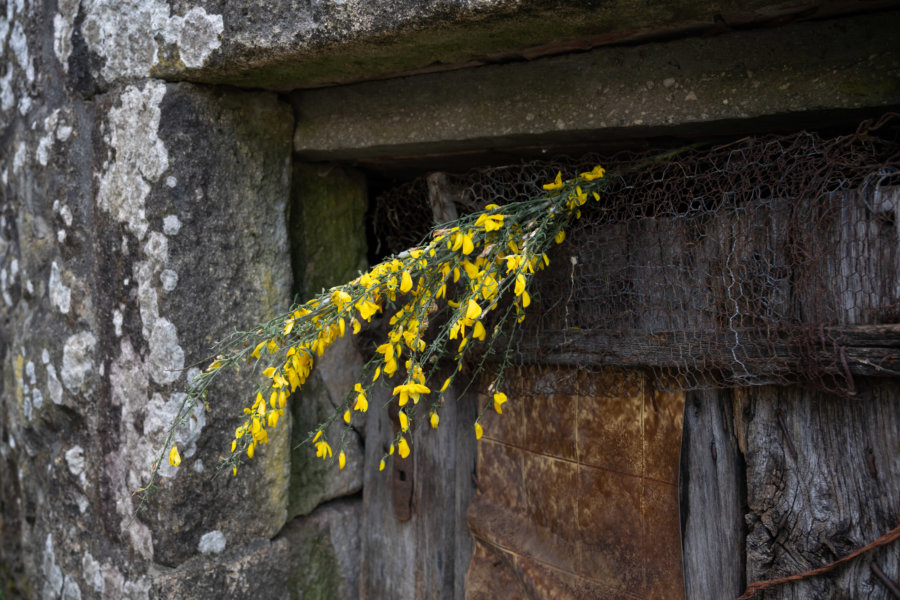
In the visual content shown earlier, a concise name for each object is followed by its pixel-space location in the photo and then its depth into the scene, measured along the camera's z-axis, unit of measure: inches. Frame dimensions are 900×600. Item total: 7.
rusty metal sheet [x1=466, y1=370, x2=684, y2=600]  51.0
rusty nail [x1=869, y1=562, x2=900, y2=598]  40.1
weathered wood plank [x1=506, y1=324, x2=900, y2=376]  38.9
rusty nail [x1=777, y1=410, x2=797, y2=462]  44.3
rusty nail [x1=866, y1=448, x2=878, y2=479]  41.5
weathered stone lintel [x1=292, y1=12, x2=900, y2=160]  41.3
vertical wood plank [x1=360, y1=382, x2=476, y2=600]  66.4
